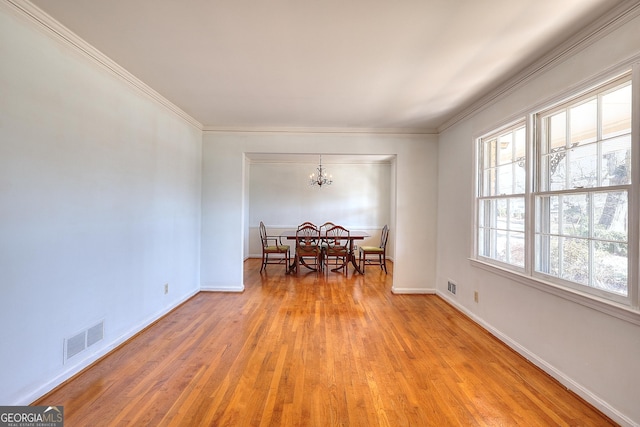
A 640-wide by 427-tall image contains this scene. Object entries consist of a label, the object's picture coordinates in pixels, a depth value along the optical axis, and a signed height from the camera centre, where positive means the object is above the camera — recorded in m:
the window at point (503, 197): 2.49 +0.19
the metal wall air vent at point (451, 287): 3.50 -0.94
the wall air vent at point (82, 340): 1.91 -0.97
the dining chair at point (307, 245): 5.07 -0.60
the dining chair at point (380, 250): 5.34 -0.70
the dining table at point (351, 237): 5.09 -0.43
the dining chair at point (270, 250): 5.32 -0.72
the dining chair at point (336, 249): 5.12 -0.68
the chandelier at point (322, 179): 6.53 +0.89
